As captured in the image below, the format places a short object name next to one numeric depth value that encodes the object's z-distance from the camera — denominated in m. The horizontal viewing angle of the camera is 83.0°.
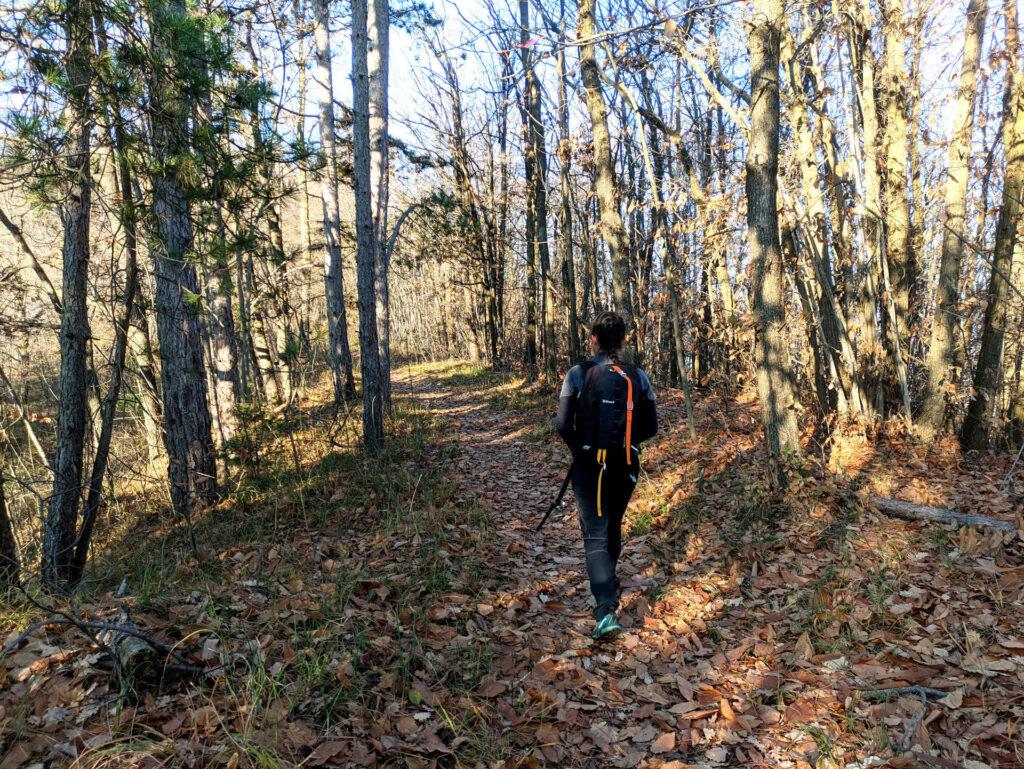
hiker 4.08
